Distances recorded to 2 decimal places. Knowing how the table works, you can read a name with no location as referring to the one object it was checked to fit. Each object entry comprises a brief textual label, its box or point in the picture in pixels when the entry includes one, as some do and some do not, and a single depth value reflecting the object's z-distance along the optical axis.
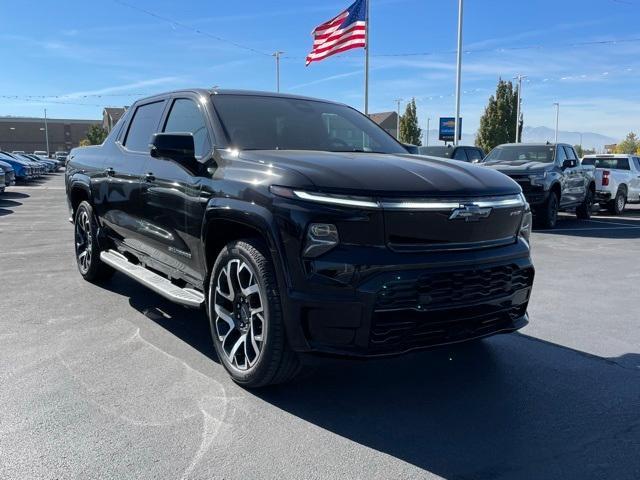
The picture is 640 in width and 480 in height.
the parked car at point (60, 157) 66.03
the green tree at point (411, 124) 66.76
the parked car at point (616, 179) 16.30
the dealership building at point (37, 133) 110.50
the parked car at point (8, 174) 18.85
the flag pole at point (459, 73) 23.00
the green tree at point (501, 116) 57.16
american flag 19.69
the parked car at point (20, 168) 26.19
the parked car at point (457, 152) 16.20
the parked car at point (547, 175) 12.10
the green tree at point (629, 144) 85.36
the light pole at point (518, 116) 55.06
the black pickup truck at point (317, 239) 3.00
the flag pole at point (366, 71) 20.17
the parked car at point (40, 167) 31.86
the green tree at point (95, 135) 77.50
